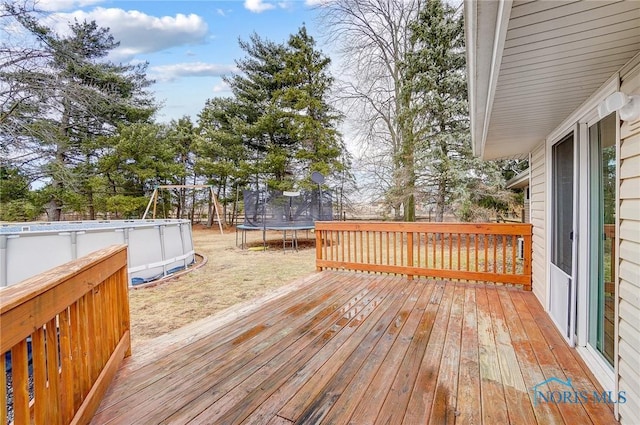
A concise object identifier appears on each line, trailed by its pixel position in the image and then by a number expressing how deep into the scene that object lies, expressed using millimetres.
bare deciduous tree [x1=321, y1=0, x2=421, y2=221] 9641
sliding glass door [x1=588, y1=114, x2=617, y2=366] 1870
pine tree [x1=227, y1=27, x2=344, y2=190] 12531
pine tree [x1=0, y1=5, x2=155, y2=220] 6629
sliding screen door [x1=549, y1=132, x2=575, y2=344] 2475
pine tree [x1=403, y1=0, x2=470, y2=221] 8469
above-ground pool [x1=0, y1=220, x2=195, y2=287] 3998
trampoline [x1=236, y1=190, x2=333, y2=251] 9164
